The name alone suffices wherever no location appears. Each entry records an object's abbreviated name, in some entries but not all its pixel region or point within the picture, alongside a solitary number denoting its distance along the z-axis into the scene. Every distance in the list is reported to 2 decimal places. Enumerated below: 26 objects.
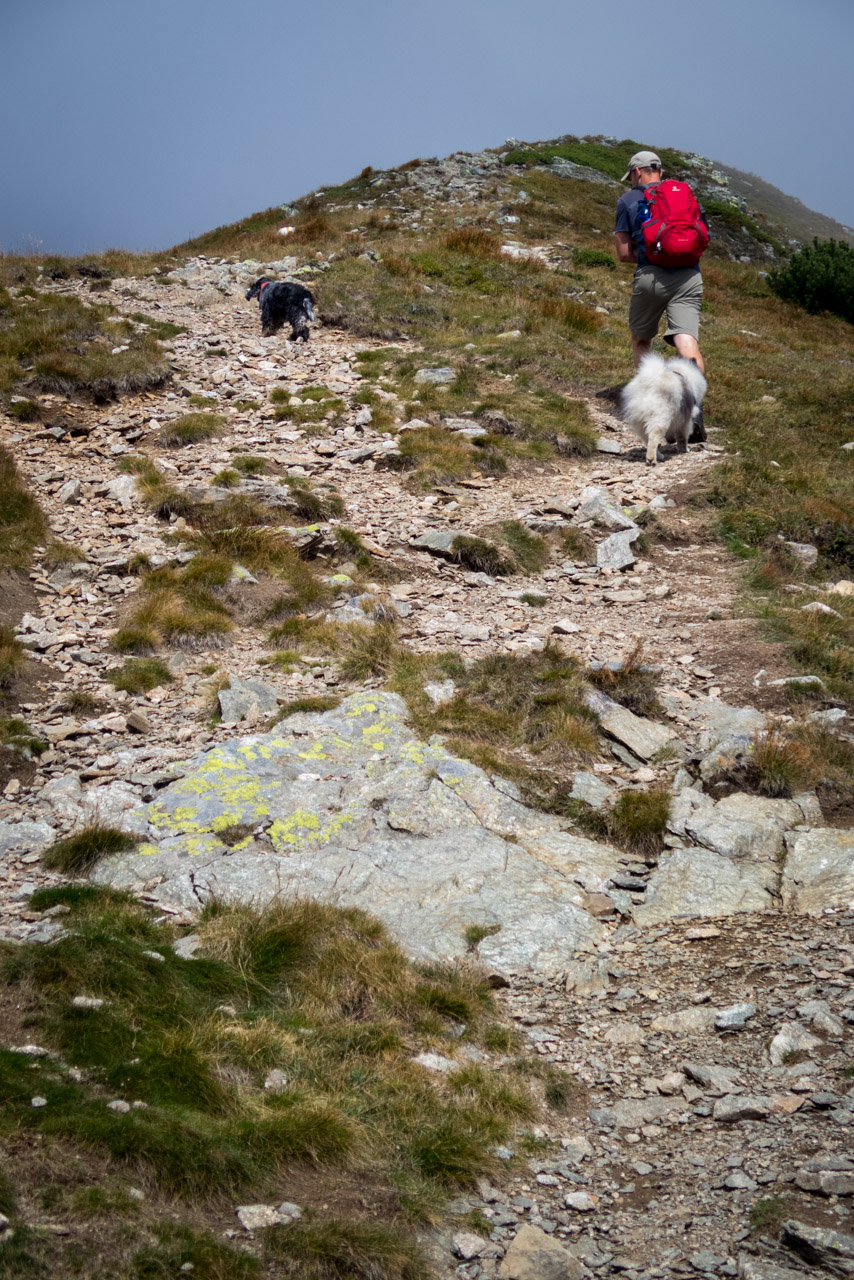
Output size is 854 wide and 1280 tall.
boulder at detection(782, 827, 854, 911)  4.99
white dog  11.03
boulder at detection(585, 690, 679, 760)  6.52
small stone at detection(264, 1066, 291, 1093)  3.75
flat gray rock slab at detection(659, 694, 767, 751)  6.42
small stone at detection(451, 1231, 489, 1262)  3.09
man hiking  11.13
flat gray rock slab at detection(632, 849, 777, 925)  5.11
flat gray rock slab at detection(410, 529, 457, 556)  9.28
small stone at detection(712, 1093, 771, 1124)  3.67
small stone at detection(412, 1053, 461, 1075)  4.07
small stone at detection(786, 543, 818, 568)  9.15
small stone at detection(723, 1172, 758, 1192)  3.25
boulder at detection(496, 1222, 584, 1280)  2.97
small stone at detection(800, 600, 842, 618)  7.90
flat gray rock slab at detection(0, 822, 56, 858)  5.24
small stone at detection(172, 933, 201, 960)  4.52
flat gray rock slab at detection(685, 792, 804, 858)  5.45
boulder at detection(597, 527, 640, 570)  9.29
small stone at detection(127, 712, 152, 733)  6.52
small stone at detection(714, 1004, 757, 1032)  4.24
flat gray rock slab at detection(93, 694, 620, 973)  4.98
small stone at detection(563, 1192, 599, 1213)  3.34
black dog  15.11
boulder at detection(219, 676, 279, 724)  6.69
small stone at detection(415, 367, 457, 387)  13.22
